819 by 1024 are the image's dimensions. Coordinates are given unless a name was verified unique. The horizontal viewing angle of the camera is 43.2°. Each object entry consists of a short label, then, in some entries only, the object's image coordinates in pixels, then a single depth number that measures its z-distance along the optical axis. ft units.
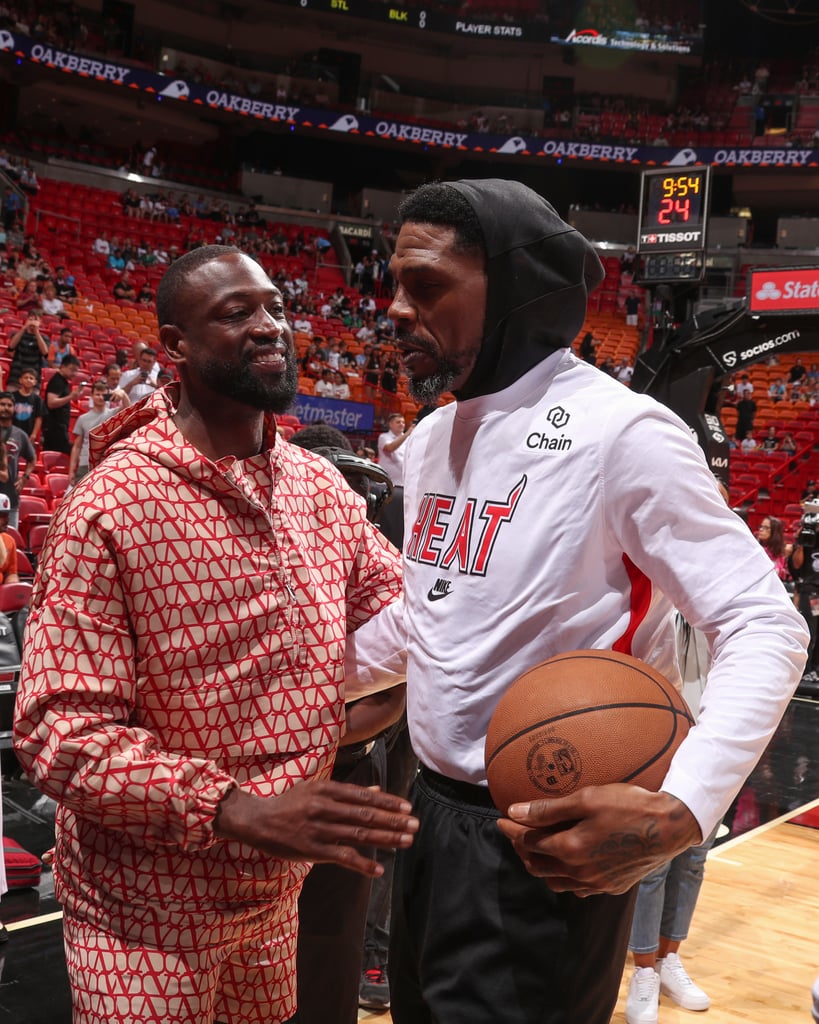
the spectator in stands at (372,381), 51.57
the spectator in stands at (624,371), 66.05
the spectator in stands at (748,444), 59.21
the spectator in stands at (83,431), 28.73
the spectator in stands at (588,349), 65.51
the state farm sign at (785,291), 27.09
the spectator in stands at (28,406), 31.19
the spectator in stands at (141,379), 33.22
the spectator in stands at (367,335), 66.33
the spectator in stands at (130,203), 69.51
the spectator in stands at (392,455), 25.99
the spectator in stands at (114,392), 28.50
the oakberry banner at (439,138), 72.13
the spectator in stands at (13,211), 54.70
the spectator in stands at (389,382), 51.60
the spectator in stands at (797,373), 66.25
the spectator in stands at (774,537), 31.19
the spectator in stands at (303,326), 63.57
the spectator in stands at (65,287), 52.70
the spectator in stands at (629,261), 80.84
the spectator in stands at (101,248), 62.54
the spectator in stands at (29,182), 62.95
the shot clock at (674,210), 28.07
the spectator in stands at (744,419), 60.03
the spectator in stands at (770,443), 58.59
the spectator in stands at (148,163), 75.41
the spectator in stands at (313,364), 55.02
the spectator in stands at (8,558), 18.73
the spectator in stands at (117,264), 62.08
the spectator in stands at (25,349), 32.83
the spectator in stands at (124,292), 57.52
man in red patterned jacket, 4.96
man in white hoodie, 4.44
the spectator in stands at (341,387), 52.31
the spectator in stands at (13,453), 25.15
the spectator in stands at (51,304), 47.21
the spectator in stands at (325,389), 51.42
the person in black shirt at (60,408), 32.78
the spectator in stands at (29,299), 46.06
